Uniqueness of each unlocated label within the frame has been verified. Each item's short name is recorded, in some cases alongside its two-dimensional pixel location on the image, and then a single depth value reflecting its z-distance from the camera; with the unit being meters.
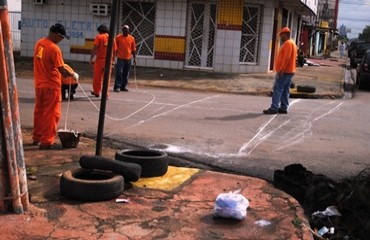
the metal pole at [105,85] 5.75
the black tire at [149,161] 6.02
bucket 7.25
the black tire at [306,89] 16.22
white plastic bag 4.84
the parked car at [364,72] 19.28
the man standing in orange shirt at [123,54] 14.65
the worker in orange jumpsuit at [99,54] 12.64
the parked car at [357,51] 33.34
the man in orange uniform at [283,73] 11.52
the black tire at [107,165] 5.45
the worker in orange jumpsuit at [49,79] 7.09
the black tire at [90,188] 5.13
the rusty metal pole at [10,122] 4.55
